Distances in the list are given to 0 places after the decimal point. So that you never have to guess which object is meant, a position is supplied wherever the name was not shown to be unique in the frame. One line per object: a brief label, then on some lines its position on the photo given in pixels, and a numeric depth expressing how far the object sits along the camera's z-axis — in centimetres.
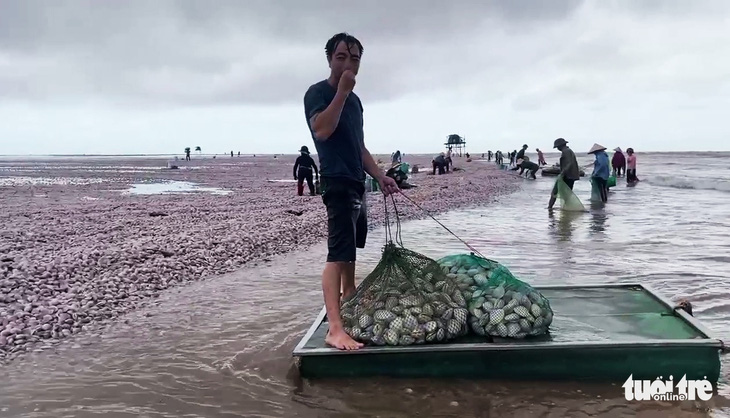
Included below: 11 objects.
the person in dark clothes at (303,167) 1870
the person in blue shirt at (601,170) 1582
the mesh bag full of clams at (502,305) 403
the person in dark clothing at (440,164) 3720
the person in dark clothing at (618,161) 3241
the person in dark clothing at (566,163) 1462
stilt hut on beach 7562
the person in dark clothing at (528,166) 3466
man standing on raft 409
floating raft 373
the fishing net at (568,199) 1520
